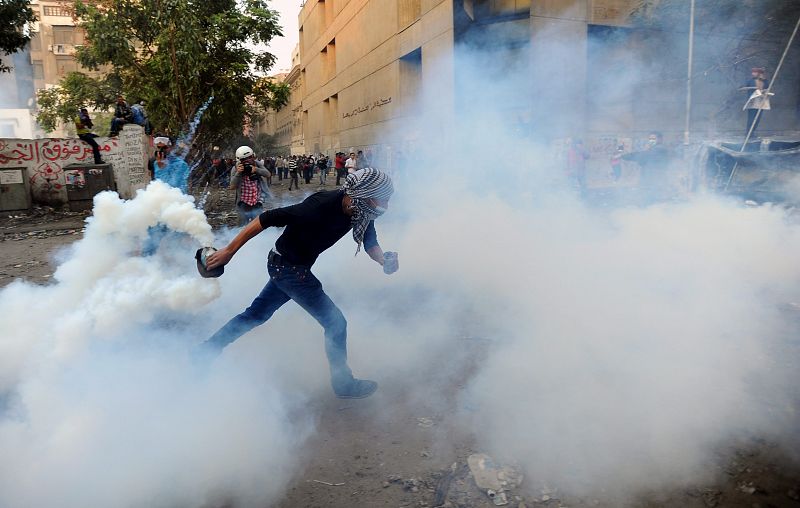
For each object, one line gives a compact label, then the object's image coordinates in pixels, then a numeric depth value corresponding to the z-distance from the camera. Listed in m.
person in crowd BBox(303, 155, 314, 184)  22.02
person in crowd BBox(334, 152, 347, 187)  19.47
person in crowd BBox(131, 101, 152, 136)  11.42
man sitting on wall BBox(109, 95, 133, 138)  11.09
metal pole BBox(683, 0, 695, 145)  9.21
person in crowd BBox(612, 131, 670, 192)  10.11
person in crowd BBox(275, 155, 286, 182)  25.67
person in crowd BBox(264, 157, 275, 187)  26.02
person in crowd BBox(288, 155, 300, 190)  18.86
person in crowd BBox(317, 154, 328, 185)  21.11
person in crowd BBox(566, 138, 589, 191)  11.88
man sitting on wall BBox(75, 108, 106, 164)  11.00
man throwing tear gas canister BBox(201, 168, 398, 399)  2.46
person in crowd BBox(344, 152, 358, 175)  17.36
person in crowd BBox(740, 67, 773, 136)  7.38
